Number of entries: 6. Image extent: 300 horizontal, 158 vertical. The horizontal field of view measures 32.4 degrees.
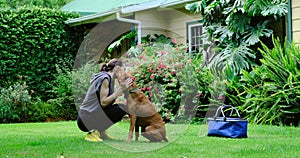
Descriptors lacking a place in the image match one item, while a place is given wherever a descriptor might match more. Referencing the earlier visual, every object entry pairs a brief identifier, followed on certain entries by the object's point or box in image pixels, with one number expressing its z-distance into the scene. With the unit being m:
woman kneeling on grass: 7.15
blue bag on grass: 7.36
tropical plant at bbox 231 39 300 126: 9.44
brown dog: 6.91
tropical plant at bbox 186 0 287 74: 10.65
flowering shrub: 11.33
